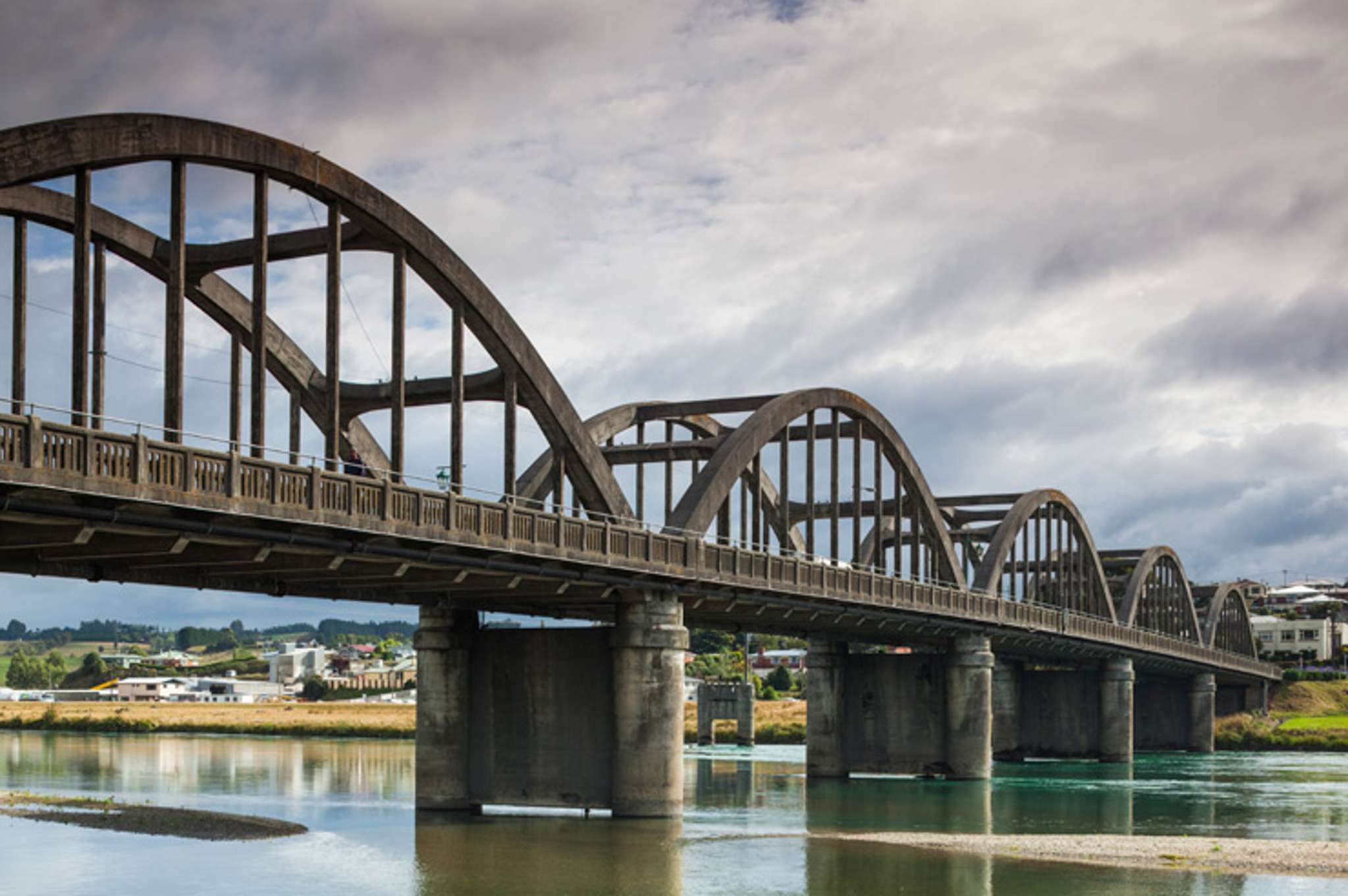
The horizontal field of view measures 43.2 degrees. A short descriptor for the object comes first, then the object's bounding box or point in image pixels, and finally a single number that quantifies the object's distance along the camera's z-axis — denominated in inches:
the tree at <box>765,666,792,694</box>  7229.3
